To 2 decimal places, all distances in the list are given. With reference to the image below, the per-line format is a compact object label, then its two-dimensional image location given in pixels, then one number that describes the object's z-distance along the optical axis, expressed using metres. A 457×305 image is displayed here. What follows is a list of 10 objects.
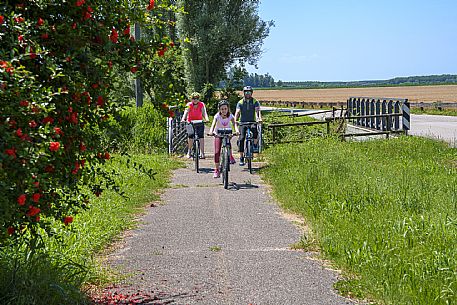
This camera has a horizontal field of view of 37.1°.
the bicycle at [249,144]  14.83
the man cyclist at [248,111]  15.23
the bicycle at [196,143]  15.24
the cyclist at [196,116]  15.91
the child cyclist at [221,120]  13.76
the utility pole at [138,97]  21.88
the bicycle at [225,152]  12.63
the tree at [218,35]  41.12
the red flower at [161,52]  5.36
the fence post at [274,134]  20.39
